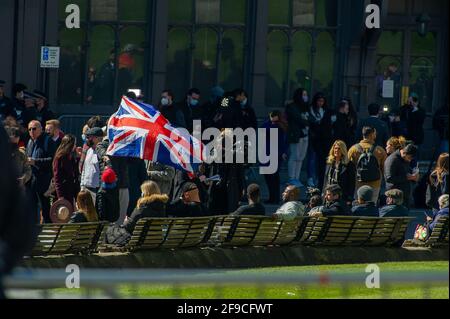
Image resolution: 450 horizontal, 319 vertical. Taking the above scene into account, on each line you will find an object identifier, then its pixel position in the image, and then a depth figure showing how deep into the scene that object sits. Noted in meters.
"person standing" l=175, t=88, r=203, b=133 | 23.86
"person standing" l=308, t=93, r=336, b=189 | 23.61
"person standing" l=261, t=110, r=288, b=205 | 23.27
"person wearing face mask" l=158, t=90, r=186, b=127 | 22.91
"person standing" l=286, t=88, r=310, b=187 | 23.56
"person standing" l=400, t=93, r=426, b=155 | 25.48
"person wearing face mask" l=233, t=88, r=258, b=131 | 22.83
